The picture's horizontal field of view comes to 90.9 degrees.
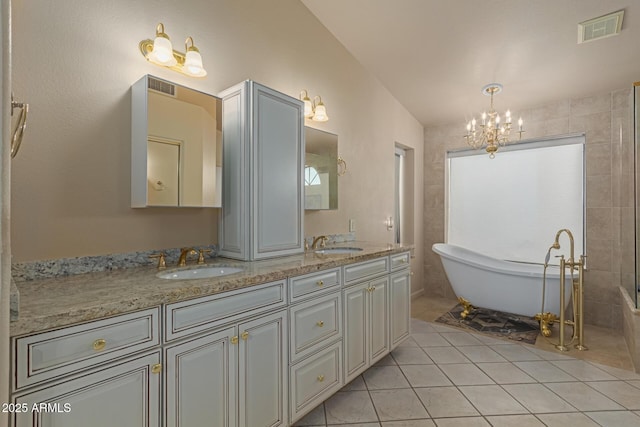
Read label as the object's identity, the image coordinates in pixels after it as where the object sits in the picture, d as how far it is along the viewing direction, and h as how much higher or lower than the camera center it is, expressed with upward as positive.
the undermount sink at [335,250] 2.51 -0.30
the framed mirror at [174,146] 1.60 +0.37
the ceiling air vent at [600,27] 2.27 +1.41
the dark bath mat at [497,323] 3.09 -1.17
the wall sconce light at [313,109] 2.67 +0.89
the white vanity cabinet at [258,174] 1.89 +0.25
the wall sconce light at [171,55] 1.64 +0.86
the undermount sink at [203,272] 1.66 -0.32
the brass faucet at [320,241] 2.68 -0.23
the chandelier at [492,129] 3.16 +0.88
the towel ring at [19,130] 0.99 +0.27
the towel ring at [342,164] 3.05 +0.48
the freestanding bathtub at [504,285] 3.00 -0.71
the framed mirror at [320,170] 2.60 +0.38
